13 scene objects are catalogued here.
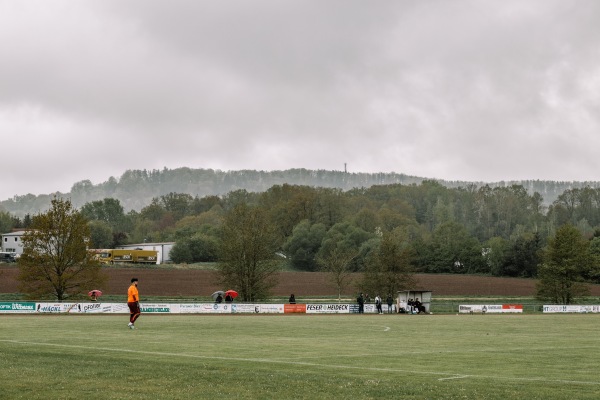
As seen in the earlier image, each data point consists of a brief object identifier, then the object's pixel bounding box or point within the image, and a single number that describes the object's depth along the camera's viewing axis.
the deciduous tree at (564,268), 109.25
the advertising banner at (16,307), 68.75
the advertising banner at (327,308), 82.00
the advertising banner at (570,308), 91.69
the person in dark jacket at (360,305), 81.37
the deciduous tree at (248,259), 100.06
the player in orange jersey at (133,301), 35.28
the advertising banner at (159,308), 74.12
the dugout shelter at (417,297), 83.25
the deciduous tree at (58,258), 88.25
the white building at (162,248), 175.38
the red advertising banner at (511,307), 89.06
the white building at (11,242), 195.38
